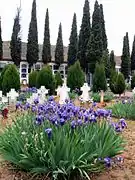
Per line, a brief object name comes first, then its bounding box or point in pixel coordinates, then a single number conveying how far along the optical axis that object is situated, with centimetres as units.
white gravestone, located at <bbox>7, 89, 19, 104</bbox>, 856
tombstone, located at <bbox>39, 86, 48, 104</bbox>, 558
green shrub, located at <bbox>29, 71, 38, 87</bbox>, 1762
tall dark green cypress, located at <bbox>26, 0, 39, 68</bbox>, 2730
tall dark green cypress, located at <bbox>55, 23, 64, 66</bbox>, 2956
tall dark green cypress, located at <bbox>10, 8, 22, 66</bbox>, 2668
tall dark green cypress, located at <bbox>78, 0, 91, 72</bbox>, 2712
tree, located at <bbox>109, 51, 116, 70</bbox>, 2831
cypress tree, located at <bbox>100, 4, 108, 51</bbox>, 2919
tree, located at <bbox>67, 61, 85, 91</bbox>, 1555
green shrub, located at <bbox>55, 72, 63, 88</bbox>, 1831
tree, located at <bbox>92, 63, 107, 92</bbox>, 1655
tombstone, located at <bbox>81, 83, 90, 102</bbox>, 750
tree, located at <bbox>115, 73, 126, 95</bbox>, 1735
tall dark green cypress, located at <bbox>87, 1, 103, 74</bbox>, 2528
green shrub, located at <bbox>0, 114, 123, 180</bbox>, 320
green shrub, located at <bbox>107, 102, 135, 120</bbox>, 755
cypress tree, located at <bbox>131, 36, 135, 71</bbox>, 3444
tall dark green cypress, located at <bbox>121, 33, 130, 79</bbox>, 3163
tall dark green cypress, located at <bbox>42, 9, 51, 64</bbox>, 2858
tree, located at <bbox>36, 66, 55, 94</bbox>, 1439
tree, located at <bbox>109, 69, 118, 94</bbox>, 1808
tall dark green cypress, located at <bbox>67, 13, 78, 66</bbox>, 2898
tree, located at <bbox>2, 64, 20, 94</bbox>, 1254
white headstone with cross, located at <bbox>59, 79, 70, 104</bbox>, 704
